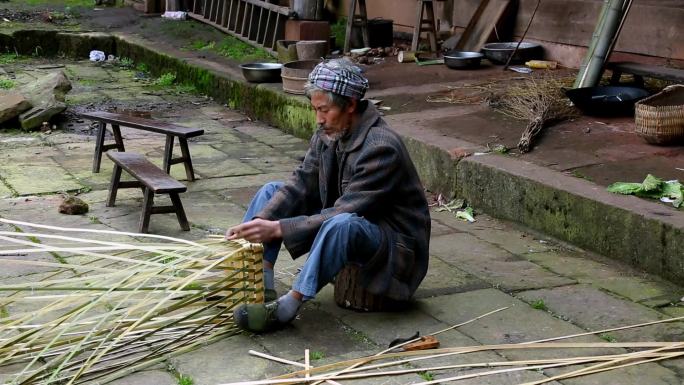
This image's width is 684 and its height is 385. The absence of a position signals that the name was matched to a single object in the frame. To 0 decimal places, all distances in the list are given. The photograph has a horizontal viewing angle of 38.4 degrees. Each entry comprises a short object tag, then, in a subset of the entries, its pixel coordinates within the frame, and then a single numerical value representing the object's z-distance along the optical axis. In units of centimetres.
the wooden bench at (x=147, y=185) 586
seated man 431
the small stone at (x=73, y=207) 637
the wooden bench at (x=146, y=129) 722
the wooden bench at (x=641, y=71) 750
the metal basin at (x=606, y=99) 723
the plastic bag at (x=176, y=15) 1444
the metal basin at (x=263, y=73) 1000
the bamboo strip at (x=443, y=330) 396
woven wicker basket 629
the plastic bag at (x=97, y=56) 1366
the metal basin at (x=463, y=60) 967
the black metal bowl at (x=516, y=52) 973
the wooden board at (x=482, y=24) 1023
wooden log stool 462
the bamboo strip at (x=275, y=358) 399
